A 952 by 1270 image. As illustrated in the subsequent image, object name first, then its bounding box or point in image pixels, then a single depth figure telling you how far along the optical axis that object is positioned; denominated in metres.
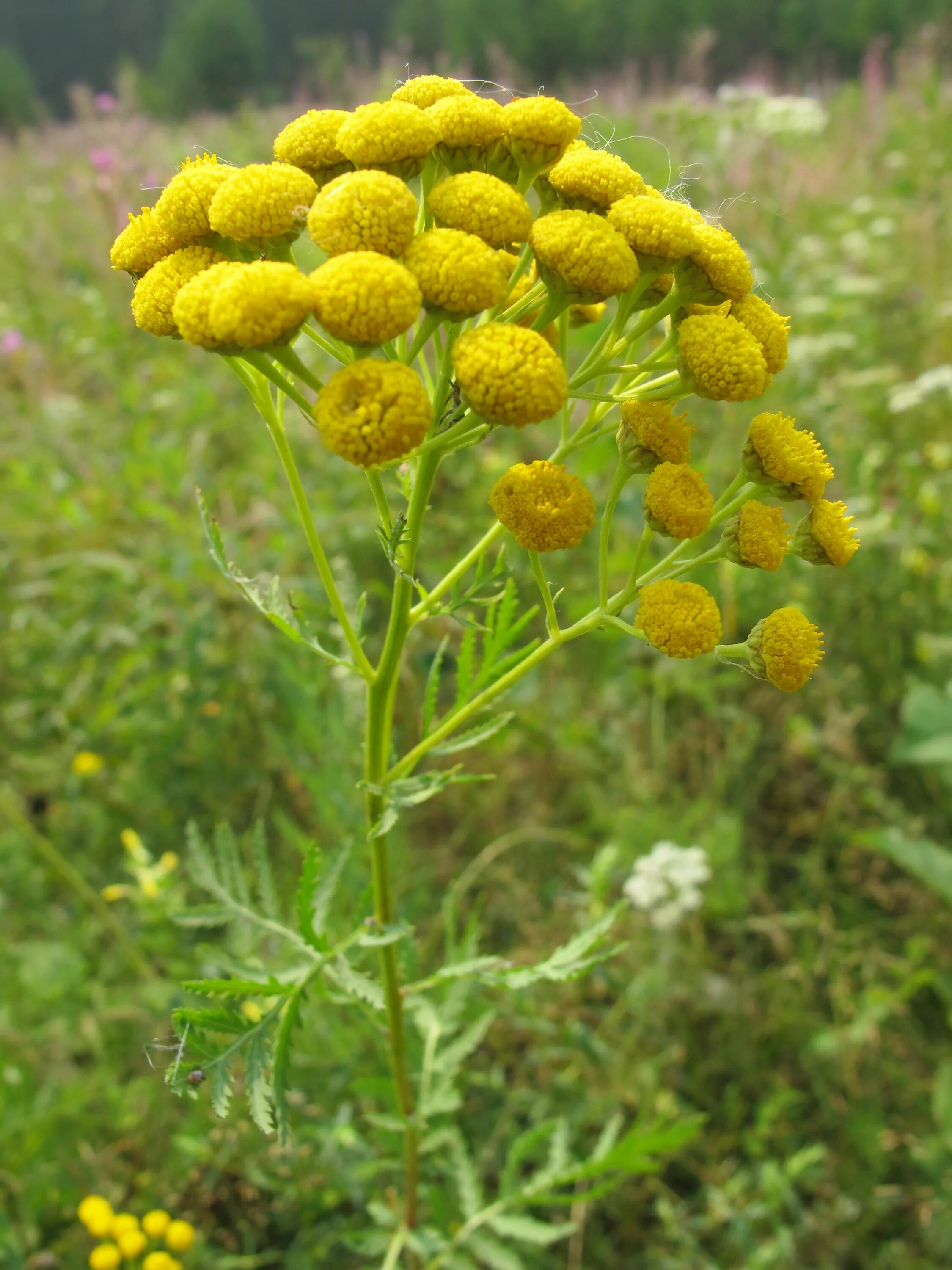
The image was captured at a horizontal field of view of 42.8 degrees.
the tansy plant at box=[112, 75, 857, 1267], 0.10
